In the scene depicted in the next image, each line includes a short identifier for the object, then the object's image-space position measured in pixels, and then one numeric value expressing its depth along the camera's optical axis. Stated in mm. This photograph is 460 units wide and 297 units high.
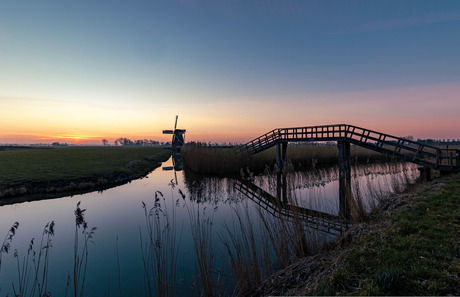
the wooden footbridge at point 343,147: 13190
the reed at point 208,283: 4230
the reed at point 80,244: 3572
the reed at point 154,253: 4353
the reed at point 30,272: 5441
